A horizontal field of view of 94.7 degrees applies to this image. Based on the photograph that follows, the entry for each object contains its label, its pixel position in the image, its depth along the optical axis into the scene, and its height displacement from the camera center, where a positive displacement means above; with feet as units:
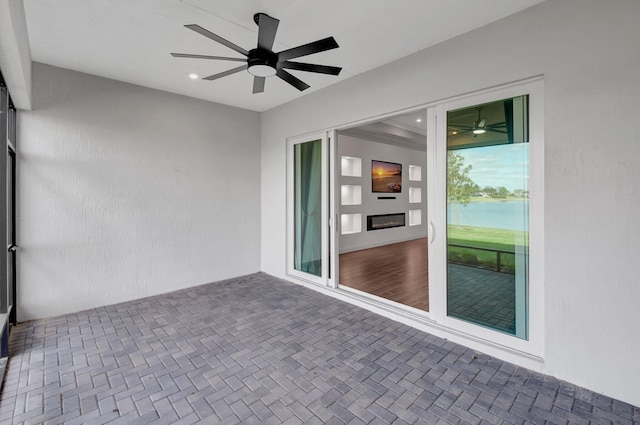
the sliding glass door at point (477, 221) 8.34 -0.37
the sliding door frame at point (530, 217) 8.15 -0.23
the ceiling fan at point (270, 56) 7.00 +4.26
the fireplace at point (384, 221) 26.35 -0.93
